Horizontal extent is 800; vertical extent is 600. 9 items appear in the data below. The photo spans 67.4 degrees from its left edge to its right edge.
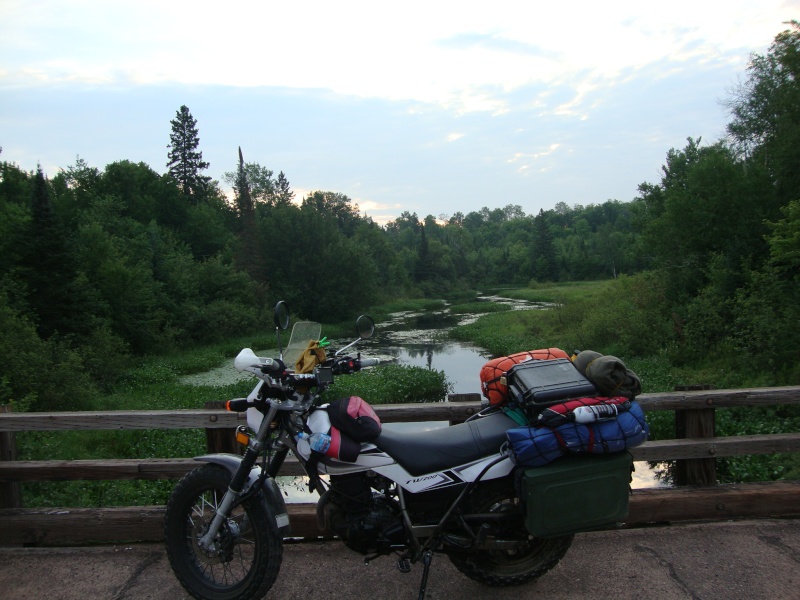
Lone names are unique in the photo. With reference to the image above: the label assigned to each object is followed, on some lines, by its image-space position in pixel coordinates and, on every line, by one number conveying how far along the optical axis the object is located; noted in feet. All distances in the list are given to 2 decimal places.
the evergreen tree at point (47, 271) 71.15
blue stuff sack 8.66
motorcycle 9.18
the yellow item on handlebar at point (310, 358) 9.20
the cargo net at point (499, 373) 9.98
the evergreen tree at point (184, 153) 191.01
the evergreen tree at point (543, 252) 303.07
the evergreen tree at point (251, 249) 155.53
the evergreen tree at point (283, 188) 258.37
